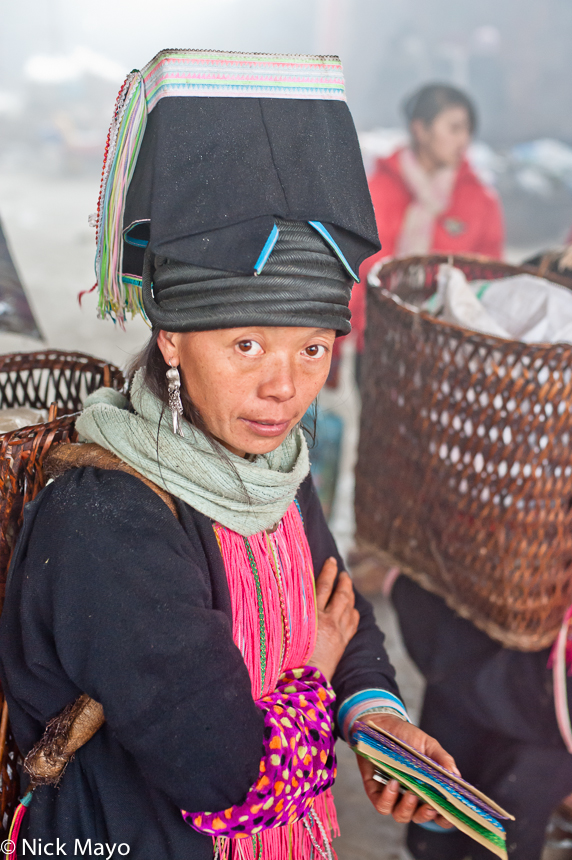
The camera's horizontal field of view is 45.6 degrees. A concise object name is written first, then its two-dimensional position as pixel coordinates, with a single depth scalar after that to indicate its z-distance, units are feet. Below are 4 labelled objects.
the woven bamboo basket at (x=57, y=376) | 4.58
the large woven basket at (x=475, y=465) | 4.44
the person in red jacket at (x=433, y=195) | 10.71
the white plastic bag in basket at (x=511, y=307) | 5.16
